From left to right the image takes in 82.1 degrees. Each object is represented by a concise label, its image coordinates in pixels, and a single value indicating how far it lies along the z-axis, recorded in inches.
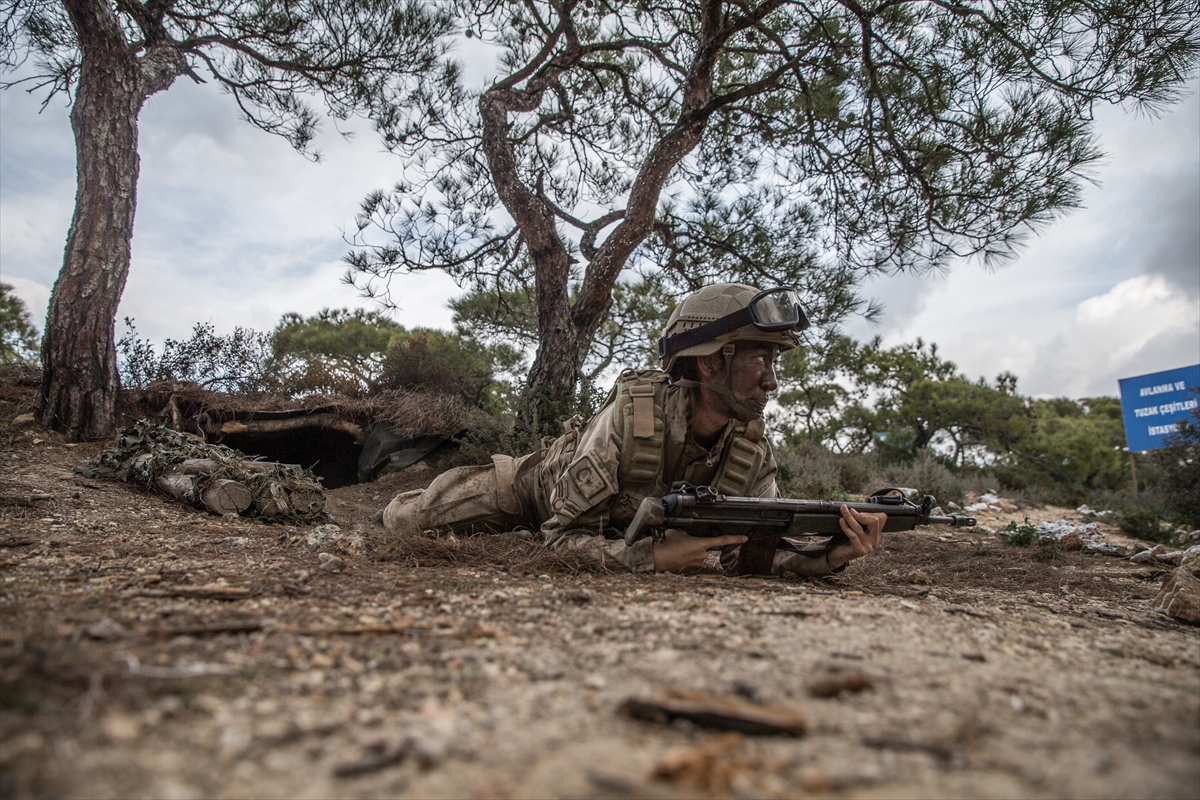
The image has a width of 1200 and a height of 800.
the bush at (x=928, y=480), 377.1
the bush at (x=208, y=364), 260.7
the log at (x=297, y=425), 252.2
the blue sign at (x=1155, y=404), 393.1
